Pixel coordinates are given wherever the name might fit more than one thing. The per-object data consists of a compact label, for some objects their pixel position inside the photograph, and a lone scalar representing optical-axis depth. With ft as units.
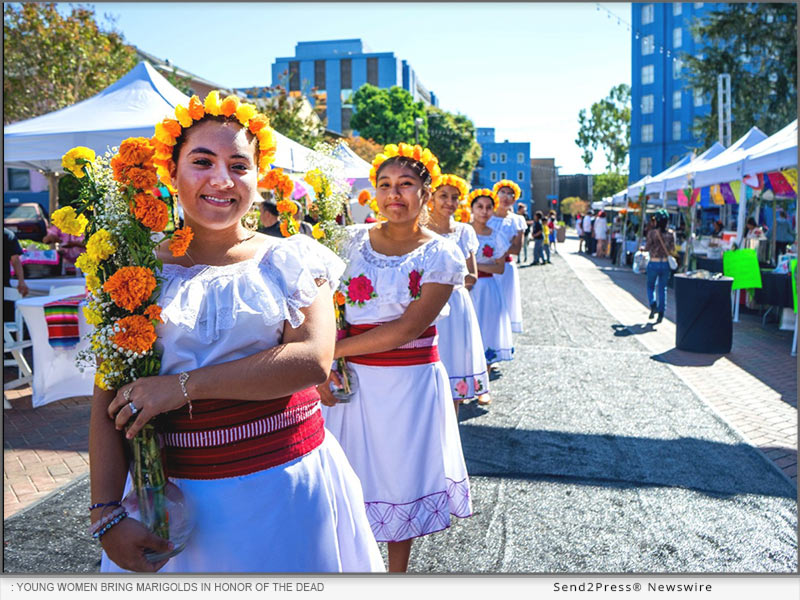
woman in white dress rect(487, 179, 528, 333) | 27.66
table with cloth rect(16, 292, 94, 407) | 21.54
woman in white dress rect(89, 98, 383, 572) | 5.90
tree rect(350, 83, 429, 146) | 169.48
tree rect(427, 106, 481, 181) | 199.41
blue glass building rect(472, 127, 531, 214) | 318.86
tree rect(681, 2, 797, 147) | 94.99
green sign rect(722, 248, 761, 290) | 35.24
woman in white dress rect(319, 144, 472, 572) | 10.62
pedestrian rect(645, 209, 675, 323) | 37.52
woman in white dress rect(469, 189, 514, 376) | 24.68
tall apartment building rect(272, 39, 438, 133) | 225.56
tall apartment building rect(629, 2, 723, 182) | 164.45
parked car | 62.23
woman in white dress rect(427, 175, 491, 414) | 18.12
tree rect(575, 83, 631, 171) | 226.17
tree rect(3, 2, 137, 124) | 47.06
